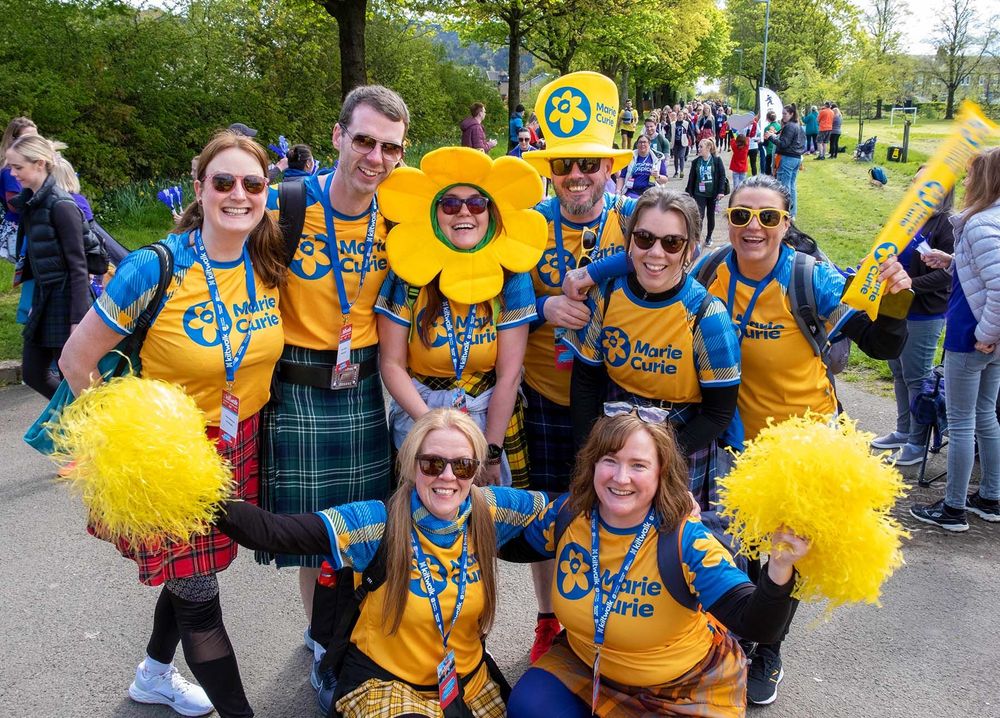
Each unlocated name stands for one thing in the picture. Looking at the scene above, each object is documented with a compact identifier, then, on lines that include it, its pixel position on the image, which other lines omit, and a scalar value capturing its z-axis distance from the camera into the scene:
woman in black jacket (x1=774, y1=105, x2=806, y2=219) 15.88
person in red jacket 16.84
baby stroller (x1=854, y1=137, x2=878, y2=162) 27.03
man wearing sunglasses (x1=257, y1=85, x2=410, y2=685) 3.07
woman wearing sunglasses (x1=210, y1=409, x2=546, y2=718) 2.71
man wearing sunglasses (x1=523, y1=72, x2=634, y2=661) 3.32
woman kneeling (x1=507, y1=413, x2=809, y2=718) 2.66
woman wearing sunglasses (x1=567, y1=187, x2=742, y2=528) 2.92
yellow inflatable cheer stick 2.79
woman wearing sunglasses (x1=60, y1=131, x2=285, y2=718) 2.76
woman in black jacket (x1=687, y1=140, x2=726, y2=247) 12.59
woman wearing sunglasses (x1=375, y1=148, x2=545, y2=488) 3.13
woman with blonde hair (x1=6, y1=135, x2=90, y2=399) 5.20
